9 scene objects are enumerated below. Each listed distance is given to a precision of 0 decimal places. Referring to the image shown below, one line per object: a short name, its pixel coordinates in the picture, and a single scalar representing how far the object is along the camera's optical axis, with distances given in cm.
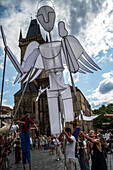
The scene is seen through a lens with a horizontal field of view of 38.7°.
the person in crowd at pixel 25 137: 580
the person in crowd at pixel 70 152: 448
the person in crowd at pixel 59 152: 1009
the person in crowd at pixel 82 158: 559
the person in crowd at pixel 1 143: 416
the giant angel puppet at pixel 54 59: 522
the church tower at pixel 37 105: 4116
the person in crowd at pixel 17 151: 1002
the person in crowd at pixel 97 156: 401
